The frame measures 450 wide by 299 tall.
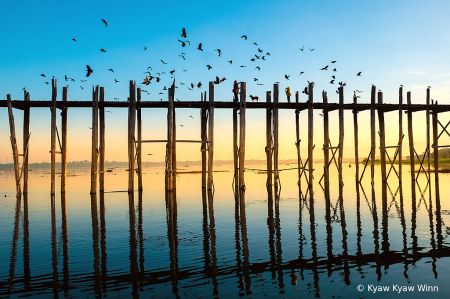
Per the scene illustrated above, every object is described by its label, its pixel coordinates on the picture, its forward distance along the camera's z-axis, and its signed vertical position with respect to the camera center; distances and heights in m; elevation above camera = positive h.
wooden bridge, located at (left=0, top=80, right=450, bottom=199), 19.98 +1.98
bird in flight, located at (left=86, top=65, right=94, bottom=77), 16.84 +4.17
